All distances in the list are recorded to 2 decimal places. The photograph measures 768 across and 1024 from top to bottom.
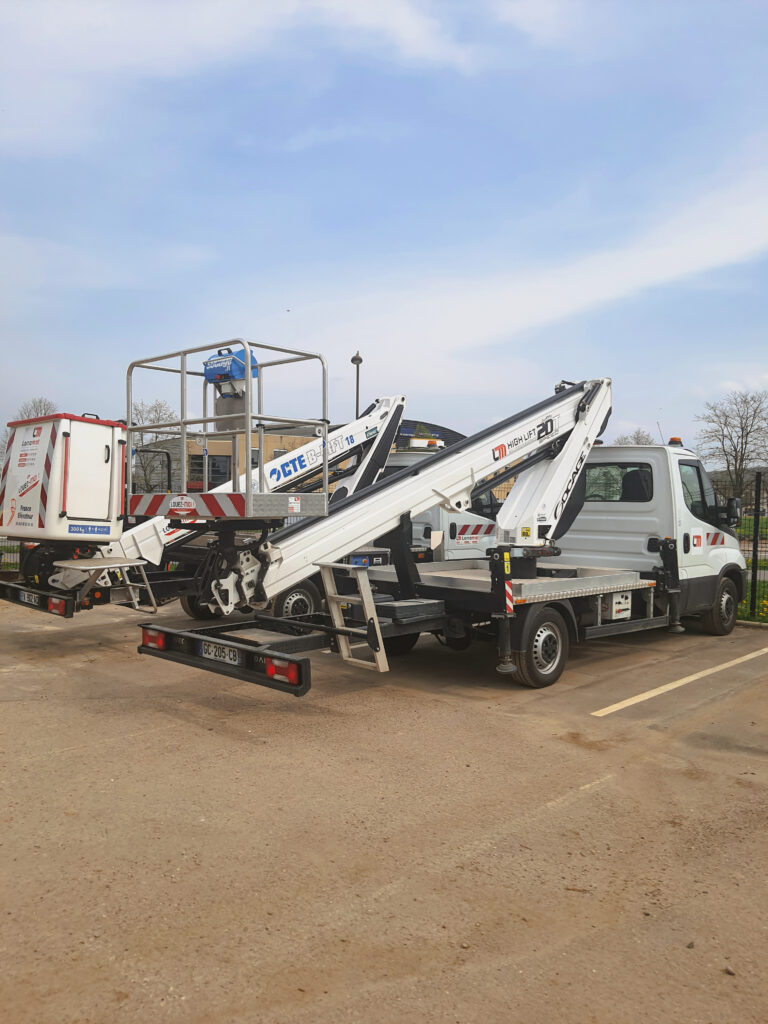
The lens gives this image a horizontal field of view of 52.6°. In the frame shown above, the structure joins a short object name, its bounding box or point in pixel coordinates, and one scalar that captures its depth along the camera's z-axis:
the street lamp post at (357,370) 33.47
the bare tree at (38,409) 41.06
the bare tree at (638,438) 33.12
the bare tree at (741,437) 33.72
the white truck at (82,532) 8.38
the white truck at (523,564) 6.24
